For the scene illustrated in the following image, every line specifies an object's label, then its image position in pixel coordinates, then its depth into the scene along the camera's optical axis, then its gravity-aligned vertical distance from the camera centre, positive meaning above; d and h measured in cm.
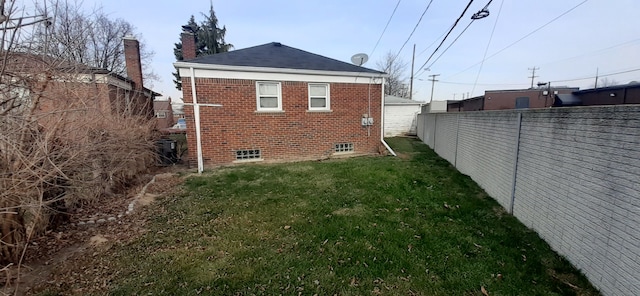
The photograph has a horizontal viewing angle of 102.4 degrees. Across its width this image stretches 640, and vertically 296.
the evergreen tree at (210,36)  3020 +969
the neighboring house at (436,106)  1966 +91
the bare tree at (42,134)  252 -19
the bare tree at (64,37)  294 +106
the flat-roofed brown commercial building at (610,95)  1131 +108
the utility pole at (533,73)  5022 +873
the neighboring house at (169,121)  2047 -18
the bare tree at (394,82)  3547 +518
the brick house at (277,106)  838 +43
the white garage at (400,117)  1906 +8
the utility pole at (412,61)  2893 +660
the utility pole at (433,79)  3969 +602
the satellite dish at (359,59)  1112 +257
